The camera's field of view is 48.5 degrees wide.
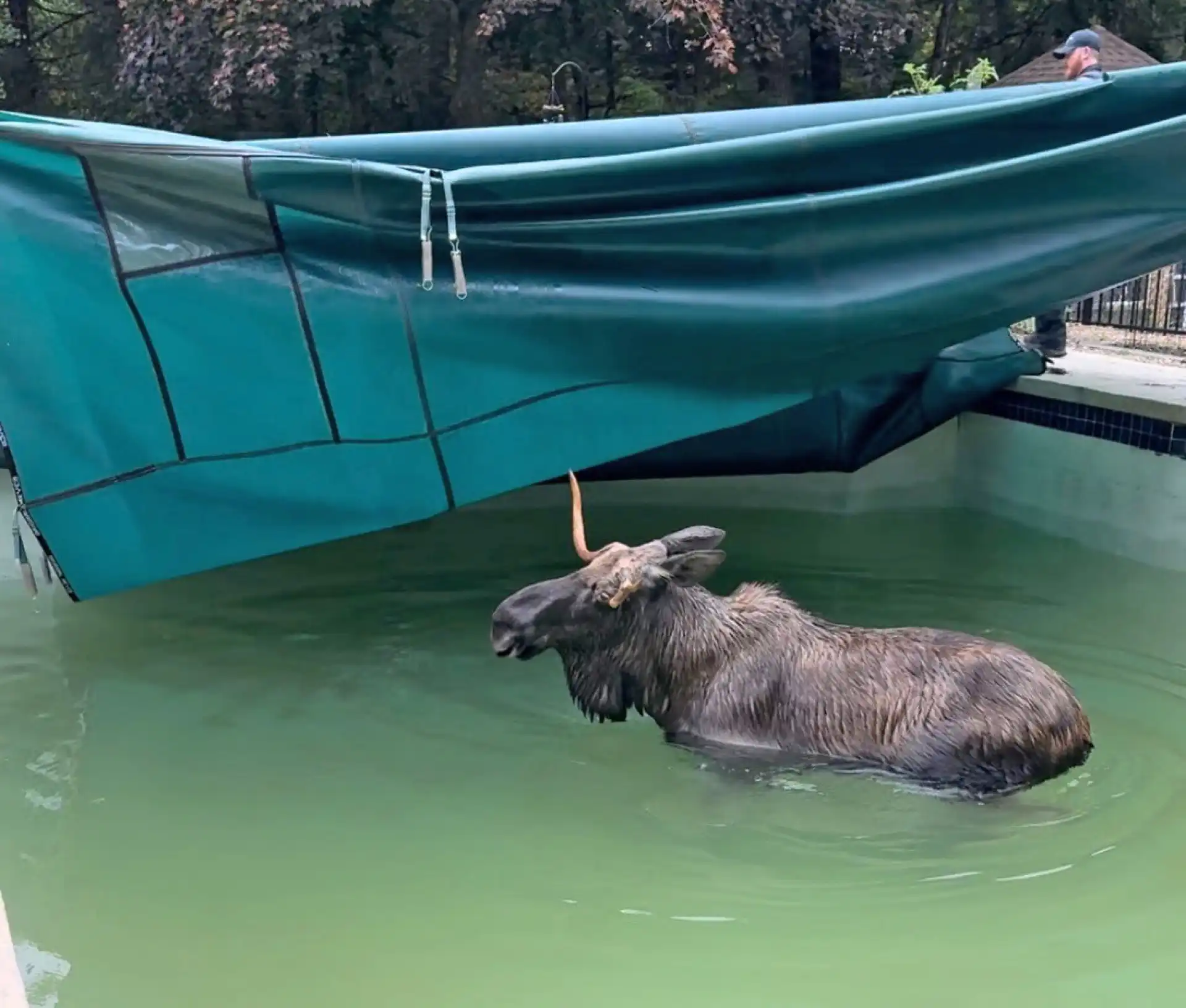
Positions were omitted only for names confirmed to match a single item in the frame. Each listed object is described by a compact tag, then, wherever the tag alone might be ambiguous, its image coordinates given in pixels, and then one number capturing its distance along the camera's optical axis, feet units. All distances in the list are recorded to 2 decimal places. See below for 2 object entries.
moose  12.17
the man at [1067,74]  23.39
